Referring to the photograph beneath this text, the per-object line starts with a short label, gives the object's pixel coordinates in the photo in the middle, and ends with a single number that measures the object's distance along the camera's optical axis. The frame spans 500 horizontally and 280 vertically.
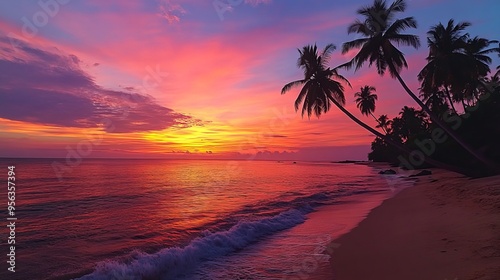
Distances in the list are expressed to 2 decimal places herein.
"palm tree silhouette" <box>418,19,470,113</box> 25.53
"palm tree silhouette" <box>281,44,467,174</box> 24.38
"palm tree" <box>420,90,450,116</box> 40.03
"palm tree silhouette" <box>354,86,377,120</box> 59.62
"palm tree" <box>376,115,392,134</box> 83.19
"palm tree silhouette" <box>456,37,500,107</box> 29.72
